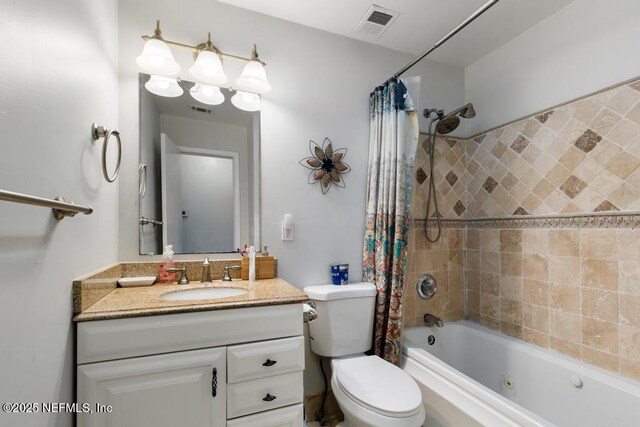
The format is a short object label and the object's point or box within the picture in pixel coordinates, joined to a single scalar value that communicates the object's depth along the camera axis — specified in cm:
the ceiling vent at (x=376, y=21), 174
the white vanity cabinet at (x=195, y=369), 96
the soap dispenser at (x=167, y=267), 149
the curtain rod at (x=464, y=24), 124
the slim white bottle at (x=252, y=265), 158
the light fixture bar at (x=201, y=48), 154
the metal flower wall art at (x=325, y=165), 186
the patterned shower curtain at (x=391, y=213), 174
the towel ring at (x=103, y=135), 115
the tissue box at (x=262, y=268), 161
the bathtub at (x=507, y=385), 129
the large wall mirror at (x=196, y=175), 157
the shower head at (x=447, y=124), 207
